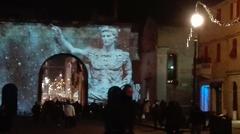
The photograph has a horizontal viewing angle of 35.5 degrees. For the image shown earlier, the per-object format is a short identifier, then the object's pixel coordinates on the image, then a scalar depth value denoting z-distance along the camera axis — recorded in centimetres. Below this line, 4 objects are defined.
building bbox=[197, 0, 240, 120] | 2624
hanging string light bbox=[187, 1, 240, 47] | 2582
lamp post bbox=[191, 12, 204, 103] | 1665
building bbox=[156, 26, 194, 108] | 3324
